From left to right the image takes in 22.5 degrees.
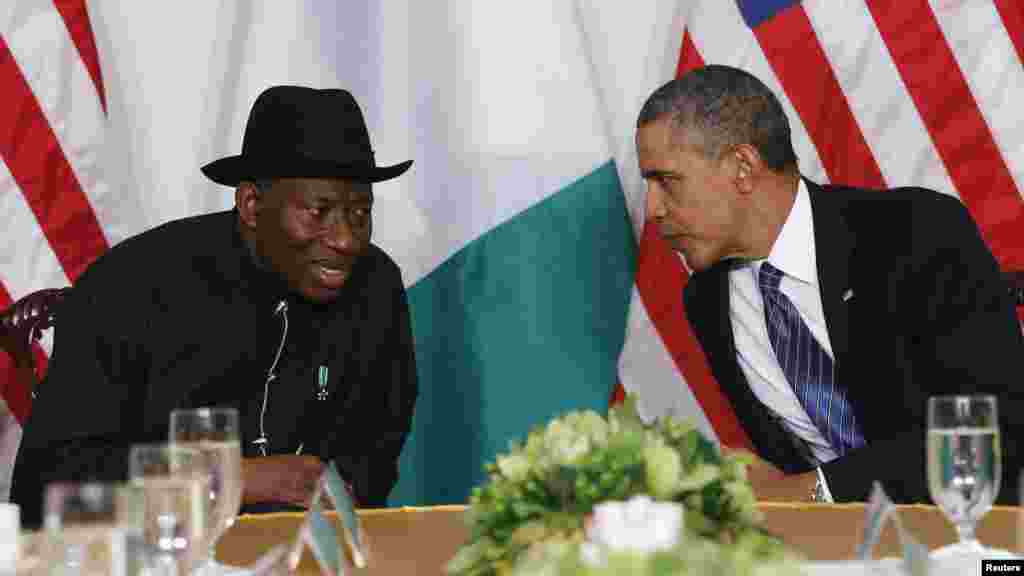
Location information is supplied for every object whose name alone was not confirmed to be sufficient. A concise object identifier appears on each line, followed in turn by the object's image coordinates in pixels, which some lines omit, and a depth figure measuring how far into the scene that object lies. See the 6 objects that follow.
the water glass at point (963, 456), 2.61
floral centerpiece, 2.29
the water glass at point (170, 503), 2.28
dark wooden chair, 3.64
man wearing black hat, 3.53
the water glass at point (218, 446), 2.57
